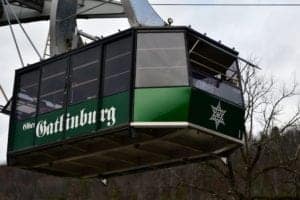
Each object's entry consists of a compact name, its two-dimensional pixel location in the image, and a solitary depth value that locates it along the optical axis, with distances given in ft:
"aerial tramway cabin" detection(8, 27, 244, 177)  41.68
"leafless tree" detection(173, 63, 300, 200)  82.33
